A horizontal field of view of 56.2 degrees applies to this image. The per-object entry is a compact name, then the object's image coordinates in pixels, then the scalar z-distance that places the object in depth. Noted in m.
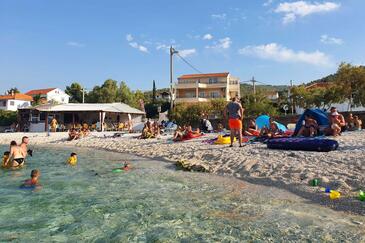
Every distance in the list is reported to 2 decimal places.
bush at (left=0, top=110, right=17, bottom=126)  37.19
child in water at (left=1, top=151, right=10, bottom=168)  10.95
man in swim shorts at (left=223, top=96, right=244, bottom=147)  10.90
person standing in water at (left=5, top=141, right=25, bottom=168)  10.85
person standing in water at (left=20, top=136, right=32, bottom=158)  10.81
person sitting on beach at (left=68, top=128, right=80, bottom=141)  22.64
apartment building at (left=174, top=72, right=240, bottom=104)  54.88
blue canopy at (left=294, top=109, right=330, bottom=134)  13.94
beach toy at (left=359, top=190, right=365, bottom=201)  5.60
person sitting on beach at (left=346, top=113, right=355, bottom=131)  16.28
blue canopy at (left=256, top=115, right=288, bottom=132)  16.88
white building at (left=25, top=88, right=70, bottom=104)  68.25
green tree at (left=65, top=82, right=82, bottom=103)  68.89
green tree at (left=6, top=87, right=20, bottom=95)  71.72
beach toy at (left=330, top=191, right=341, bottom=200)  5.88
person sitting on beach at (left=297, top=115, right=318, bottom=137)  12.67
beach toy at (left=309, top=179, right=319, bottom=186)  6.78
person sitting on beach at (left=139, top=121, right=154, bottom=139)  19.35
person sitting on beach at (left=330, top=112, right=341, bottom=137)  12.62
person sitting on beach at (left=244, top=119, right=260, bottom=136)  15.05
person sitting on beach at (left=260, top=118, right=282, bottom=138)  13.15
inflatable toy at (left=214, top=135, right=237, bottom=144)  13.28
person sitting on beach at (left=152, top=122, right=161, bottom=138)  20.00
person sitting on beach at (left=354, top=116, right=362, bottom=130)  16.09
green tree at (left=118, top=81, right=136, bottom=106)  53.97
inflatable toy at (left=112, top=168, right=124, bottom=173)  9.89
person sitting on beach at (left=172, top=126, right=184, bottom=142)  16.30
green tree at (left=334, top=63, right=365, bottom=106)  27.19
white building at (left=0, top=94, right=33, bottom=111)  61.00
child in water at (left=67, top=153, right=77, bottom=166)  11.90
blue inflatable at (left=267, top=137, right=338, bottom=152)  9.52
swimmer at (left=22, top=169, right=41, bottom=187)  8.13
